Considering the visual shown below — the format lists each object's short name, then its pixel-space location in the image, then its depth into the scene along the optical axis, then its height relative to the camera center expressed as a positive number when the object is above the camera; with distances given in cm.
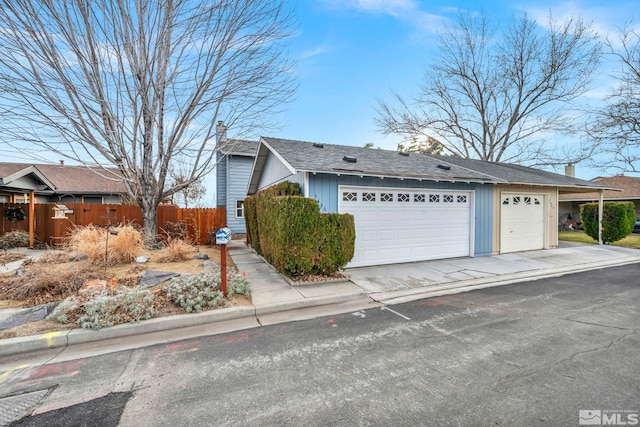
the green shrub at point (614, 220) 1170 -32
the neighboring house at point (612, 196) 1922 +119
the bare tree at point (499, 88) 1730 +877
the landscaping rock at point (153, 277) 549 -142
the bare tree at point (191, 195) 2245 +129
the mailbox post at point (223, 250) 473 -69
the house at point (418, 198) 734 +43
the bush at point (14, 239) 974 -108
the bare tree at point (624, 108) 1409 +544
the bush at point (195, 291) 441 -139
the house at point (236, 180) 1496 +171
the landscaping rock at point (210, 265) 699 -146
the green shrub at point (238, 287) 498 -142
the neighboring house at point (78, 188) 1805 +155
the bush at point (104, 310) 385 -149
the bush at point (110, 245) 703 -94
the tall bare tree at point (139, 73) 716 +408
